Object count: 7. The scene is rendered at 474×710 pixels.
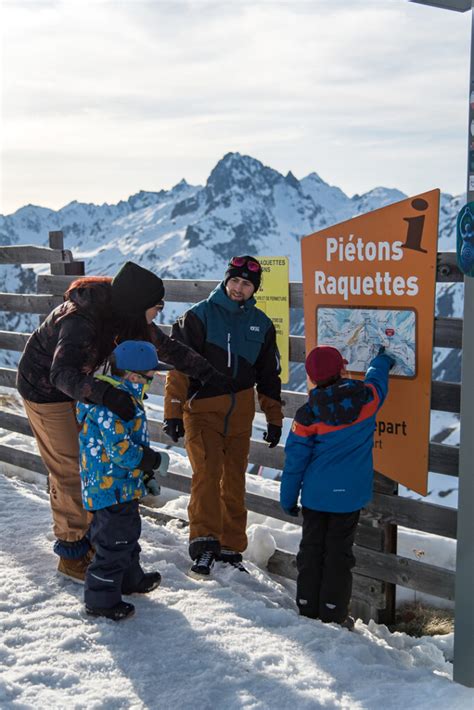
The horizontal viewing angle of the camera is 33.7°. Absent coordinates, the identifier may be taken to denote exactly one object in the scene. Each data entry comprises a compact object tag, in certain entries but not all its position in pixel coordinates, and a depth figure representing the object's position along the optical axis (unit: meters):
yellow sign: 5.51
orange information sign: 4.49
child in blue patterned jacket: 4.06
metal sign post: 3.54
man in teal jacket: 5.12
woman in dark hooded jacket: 4.16
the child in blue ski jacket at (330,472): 4.37
